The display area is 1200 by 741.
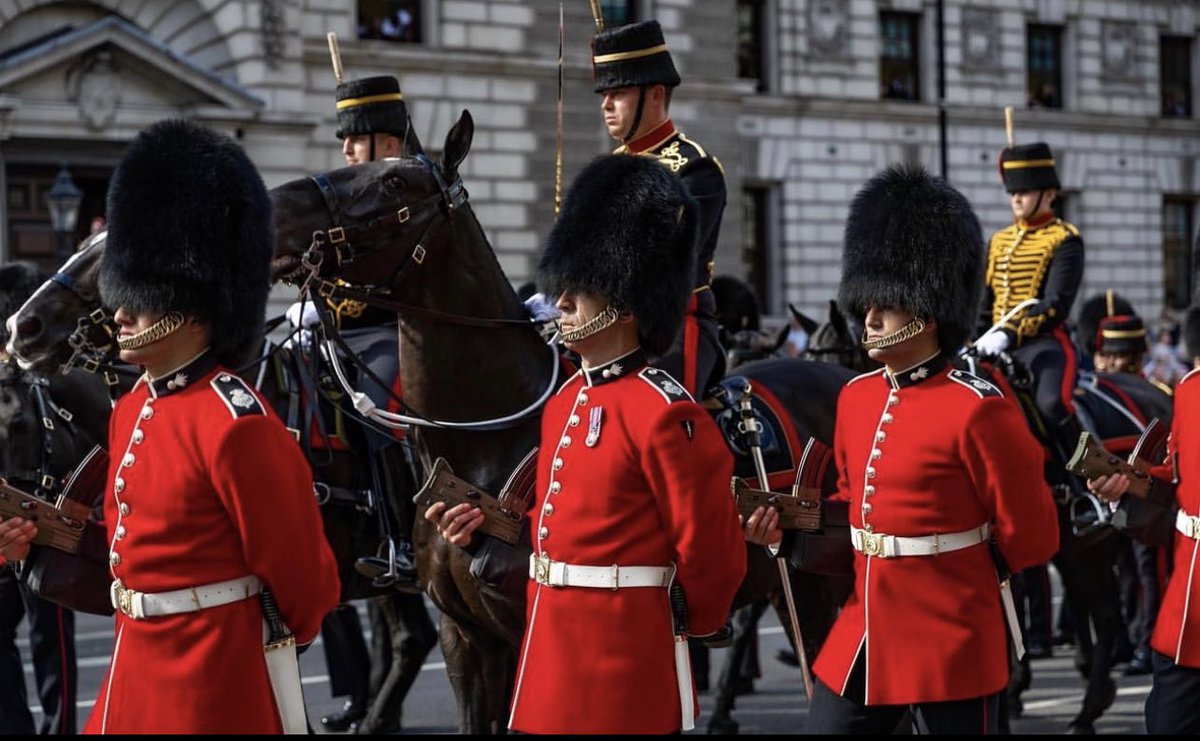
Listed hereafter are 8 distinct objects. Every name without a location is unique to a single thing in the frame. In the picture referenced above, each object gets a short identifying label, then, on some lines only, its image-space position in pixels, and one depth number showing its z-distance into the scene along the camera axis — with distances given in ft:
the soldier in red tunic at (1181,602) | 39.29
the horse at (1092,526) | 61.05
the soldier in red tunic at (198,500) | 29.78
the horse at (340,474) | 54.34
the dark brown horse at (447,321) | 42.24
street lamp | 123.54
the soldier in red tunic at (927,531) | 36.35
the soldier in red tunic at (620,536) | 33.04
